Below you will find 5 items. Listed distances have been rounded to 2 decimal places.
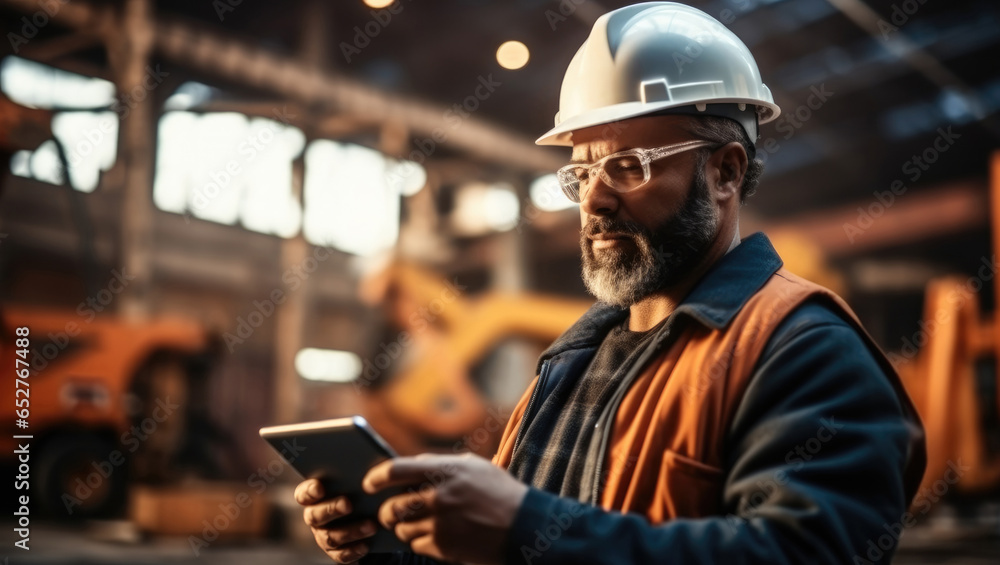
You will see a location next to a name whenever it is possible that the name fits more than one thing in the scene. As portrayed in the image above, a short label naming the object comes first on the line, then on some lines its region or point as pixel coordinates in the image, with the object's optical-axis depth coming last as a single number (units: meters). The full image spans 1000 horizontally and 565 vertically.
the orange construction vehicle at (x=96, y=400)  7.48
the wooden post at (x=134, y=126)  8.92
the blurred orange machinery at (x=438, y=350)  8.79
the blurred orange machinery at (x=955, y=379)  7.13
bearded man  1.21
